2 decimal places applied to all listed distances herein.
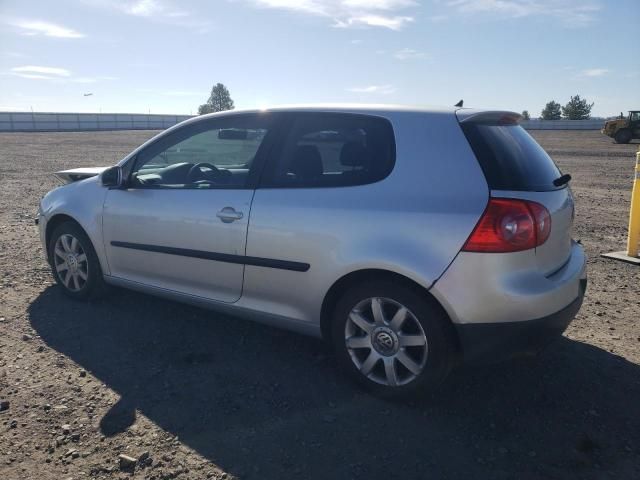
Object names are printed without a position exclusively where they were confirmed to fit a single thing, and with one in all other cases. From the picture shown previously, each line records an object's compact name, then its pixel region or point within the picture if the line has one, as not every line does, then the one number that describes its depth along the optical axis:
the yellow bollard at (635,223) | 5.71
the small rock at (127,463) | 2.54
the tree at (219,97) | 91.03
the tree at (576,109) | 80.31
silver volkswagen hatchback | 2.80
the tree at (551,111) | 83.24
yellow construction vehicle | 29.48
